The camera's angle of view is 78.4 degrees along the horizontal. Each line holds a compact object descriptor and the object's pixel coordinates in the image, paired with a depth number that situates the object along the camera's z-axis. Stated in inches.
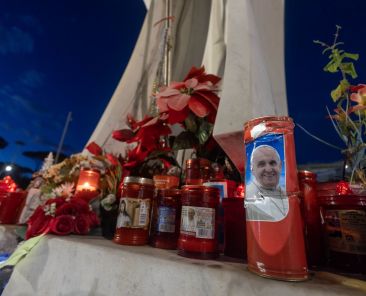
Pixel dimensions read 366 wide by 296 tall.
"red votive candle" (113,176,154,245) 19.8
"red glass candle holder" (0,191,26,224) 39.7
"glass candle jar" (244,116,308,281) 12.3
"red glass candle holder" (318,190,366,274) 14.4
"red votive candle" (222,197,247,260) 17.9
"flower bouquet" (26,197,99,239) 23.1
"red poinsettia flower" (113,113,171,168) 26.4
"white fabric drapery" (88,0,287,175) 21.9
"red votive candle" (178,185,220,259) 16.2
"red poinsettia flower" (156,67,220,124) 23.9
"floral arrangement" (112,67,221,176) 24.2
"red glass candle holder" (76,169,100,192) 30.4
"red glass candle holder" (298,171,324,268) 16.4
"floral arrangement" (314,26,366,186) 17.0
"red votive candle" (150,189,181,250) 19.8
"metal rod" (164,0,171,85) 43.3
